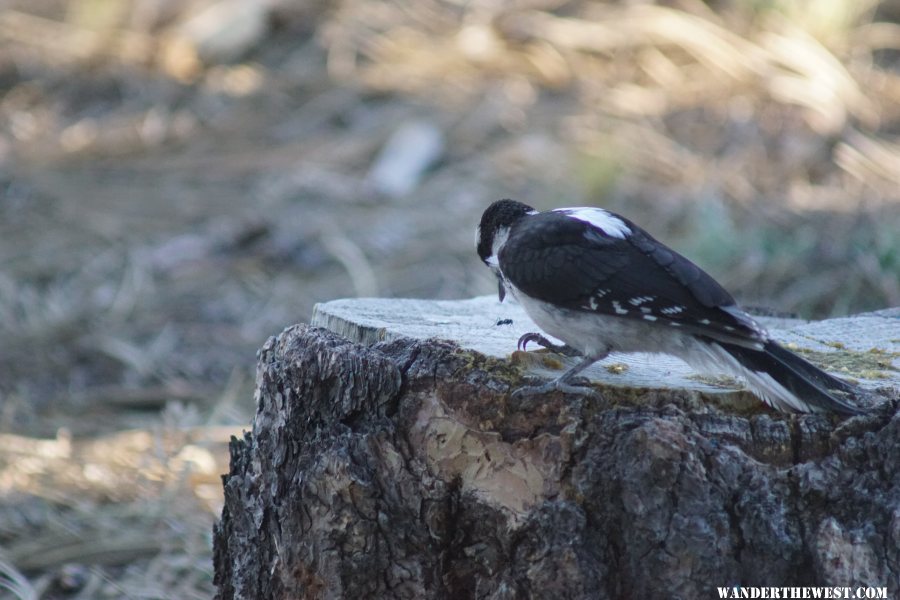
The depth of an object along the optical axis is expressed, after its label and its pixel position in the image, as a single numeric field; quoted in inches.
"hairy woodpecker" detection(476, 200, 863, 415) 206.8
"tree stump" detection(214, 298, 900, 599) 192.1
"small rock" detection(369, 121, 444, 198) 674.8
